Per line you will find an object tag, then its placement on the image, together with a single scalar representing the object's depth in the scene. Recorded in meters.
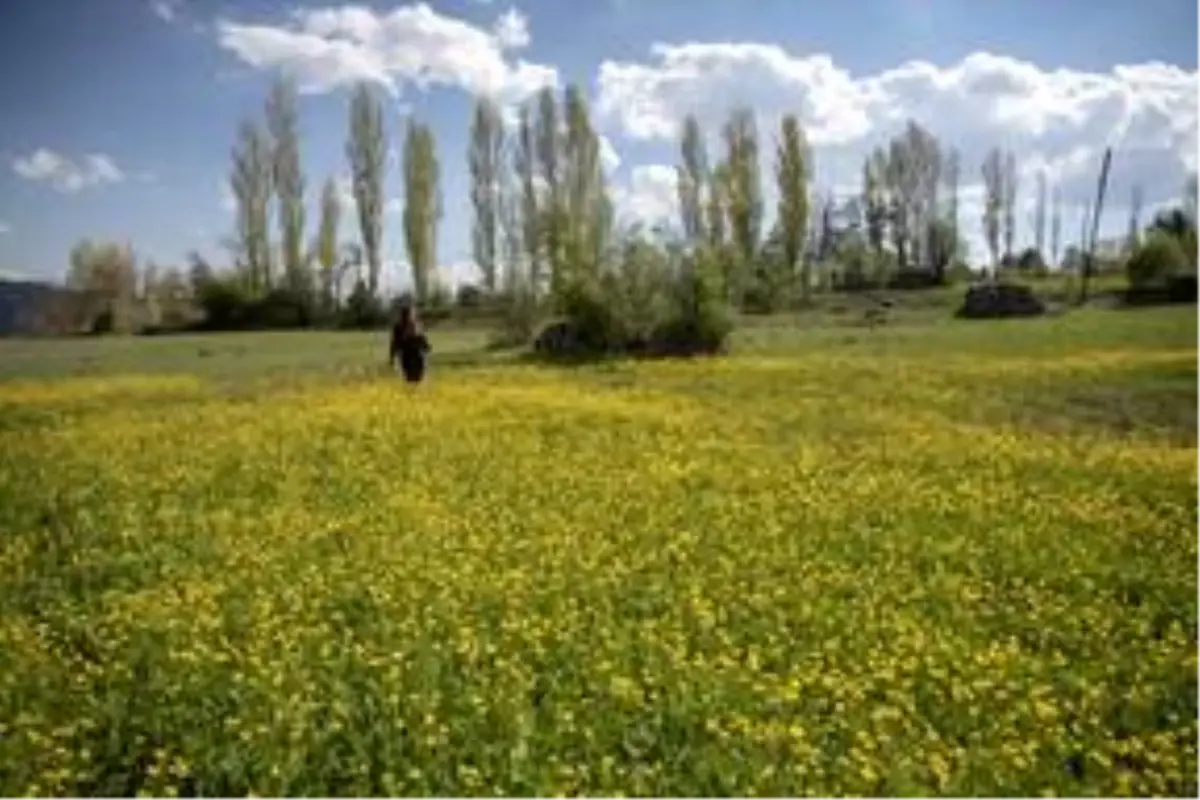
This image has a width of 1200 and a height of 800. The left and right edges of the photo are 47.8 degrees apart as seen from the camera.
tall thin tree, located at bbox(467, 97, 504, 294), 87.38
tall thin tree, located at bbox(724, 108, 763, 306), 87.62
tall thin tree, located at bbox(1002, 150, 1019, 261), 119.25
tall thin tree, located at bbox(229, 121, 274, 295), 85.19
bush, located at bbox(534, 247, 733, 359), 39.97
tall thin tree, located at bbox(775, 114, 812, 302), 91.37
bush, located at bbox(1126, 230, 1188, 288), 70.00
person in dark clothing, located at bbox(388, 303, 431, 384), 29.94
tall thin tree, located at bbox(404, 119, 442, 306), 85.56
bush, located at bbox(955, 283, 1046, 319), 60.44
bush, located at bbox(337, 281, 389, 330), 76.94
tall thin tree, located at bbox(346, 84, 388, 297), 87.25
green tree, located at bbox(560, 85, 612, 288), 79.00
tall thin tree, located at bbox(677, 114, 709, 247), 91.44
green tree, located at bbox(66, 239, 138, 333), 97.53
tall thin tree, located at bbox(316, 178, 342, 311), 84.56
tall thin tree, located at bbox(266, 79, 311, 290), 84.69
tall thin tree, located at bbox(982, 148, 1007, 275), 119.00
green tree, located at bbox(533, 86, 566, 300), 82.19
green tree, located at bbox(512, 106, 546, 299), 80.81
